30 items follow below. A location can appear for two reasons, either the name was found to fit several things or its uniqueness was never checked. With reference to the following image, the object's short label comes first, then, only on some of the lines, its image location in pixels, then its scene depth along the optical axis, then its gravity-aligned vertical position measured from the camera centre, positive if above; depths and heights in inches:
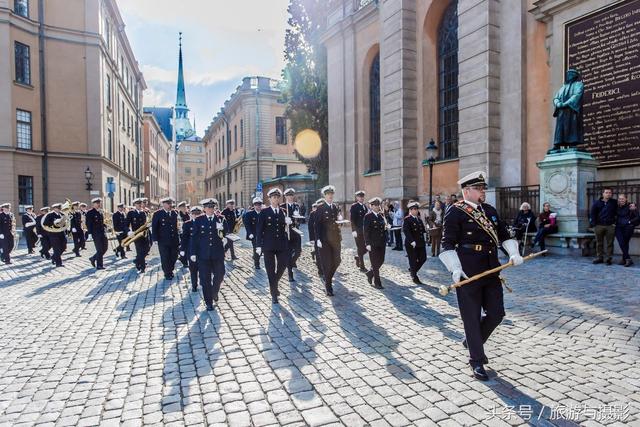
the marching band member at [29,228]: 661.9 -26.7
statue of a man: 489.1 +101.0
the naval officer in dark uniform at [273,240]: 311.9 -23.5
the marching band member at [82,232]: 625.4 -31.0
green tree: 1168.2 +351.6
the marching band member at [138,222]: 469.5 -15.2
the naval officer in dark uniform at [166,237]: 417.7 -26.6
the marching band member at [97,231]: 483.5 -24.1
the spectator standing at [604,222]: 423.2 -19.3
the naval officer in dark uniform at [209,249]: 296.2 -27.3
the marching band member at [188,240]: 317.7 -27.2
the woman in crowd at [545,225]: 491.8 -24.3
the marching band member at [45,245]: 557.0 -44.0
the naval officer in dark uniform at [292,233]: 443.4 -26.4
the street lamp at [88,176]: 1082.7 +80.2
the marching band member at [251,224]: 472.7 -19.4
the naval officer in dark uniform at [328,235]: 331.6 -22.5
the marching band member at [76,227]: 605.5 -24.5
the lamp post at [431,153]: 670.5 +76.7
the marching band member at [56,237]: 496.4 -29.9
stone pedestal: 483.2 +18.4
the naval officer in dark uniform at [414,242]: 369.4 -31.0
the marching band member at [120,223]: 536.1 -16.9
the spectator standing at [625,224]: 417.1 -20.8
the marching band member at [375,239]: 352.2 -26.8
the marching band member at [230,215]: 597.3 -10.1
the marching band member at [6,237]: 548.1 -33.2
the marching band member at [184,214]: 449.8 -7.2
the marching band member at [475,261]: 170.6 -21.9
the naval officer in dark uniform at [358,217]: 415.5 -10.7
